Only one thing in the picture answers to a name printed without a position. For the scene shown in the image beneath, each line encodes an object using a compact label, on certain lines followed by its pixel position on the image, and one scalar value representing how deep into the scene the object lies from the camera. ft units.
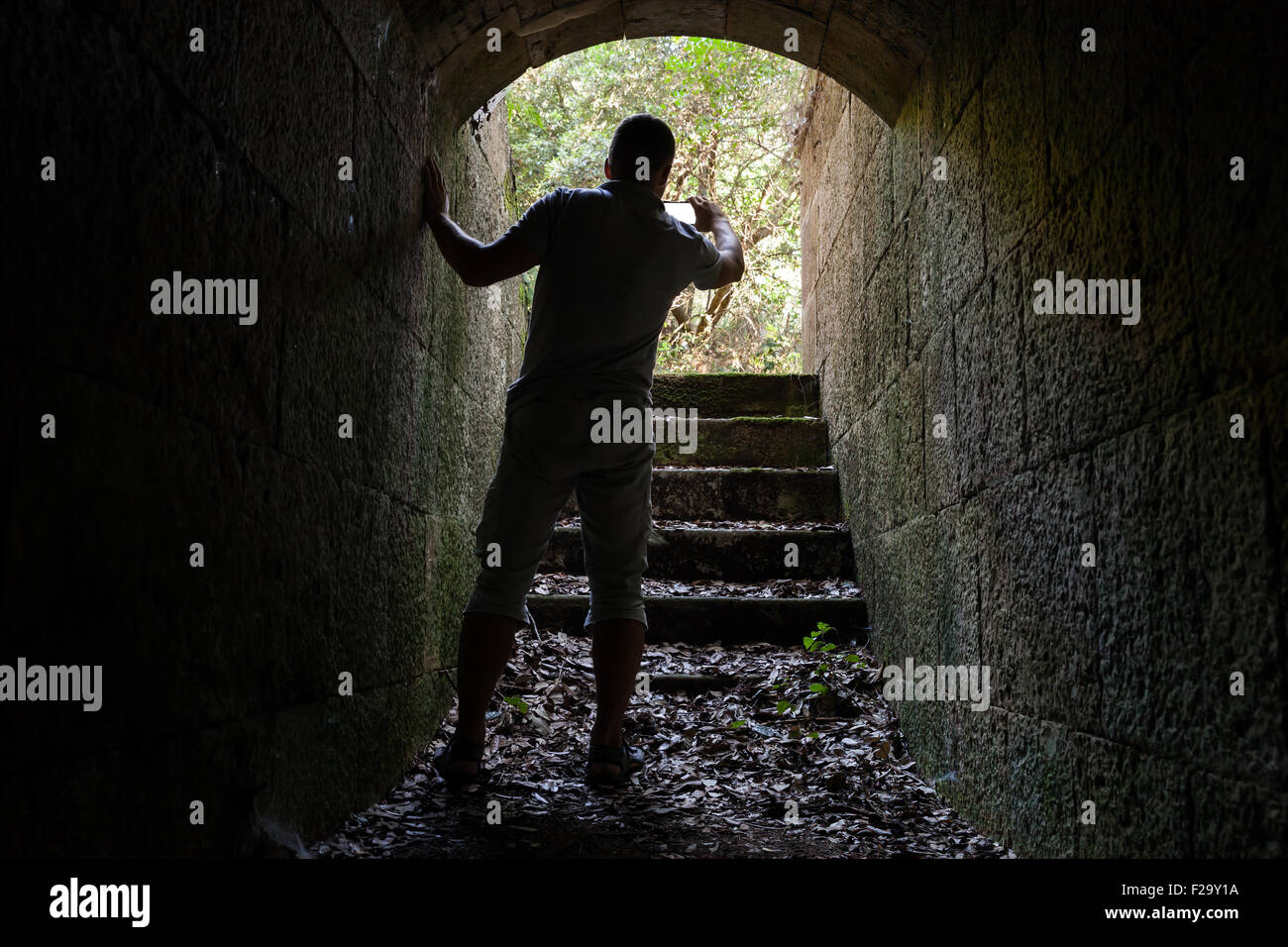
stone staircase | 13.16
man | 8.48
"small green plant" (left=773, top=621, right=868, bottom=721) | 11.10
